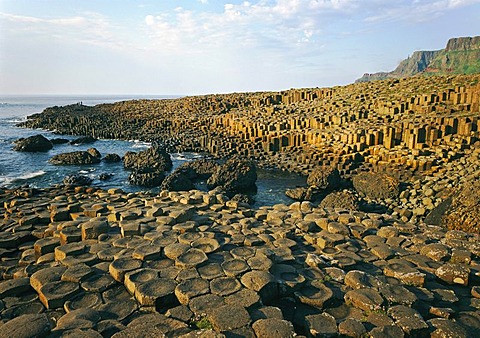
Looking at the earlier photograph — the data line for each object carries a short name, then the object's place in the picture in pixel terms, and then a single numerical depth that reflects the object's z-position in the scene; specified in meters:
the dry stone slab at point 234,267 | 4.29
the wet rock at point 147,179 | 14.91
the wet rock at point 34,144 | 23.83
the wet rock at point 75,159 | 19.56
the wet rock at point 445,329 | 3.31
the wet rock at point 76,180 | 14.90
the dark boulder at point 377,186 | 12.12
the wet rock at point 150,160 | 17.42
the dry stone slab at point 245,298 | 3.65
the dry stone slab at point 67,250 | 4.88
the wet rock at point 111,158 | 20.31
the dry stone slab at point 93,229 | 5.53
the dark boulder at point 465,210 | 7.84
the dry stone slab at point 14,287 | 4.07
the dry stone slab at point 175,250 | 4.74
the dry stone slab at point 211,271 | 4.22
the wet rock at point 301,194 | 12.63
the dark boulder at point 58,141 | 28.20
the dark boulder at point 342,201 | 11.09
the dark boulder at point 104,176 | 16.30
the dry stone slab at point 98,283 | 4.05
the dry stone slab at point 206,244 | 4.99
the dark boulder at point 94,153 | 20.56
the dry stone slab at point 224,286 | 3.88
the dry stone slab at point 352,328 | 3.27
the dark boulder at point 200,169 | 15.69
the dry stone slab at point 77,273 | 4.16
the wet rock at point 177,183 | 13.50
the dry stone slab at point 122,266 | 4.25
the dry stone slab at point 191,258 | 4.46
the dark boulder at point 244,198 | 11.73
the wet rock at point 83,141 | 28.51
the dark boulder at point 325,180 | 13.53
